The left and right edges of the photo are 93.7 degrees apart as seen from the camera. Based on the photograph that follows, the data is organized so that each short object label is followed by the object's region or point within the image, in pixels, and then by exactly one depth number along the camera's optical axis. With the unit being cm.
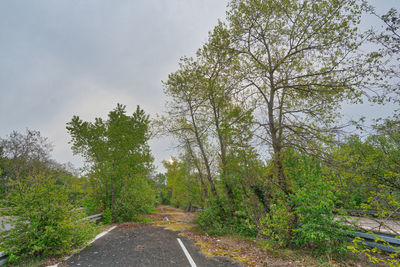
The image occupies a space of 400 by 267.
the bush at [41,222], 486
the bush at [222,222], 905
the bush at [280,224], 636
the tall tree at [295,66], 657
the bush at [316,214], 523
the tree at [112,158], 1314
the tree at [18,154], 2812
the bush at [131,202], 1291
